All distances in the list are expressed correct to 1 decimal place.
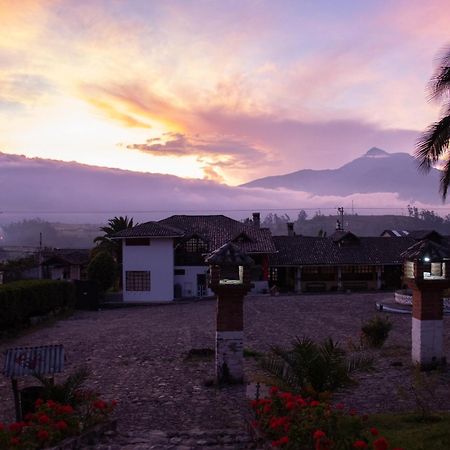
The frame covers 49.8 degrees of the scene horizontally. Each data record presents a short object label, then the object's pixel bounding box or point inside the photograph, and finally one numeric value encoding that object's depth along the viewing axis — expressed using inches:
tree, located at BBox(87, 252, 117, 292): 1347.2
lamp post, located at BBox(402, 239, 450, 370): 460.1
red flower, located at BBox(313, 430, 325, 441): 187.3
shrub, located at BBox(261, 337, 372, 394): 326.3
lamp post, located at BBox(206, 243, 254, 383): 422.3
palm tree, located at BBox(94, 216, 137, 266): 1722.9
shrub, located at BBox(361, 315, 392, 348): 579.8
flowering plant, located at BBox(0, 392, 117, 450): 222.5
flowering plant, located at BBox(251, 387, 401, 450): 196.9
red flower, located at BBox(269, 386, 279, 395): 268.4
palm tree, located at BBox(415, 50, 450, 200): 535.8
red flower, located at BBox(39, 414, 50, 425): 244.0
